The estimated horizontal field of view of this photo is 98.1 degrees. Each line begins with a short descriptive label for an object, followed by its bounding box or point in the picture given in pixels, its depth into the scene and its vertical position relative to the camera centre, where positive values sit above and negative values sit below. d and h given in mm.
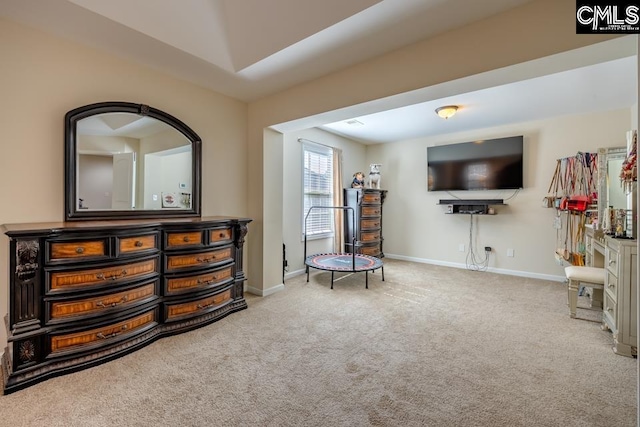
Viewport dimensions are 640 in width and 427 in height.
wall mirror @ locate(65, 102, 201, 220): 2285 +447
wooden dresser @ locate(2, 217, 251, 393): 1762 -604
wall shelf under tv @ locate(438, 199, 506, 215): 4754 +132
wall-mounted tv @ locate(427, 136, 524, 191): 4574 +841
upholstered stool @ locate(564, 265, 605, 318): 2697 -649
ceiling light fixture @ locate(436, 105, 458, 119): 3738 +1386
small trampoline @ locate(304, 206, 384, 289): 3883 -775
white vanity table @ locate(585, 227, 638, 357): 2117 -641
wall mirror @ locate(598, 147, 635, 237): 2887 +342
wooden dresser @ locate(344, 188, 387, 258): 5207 -160
